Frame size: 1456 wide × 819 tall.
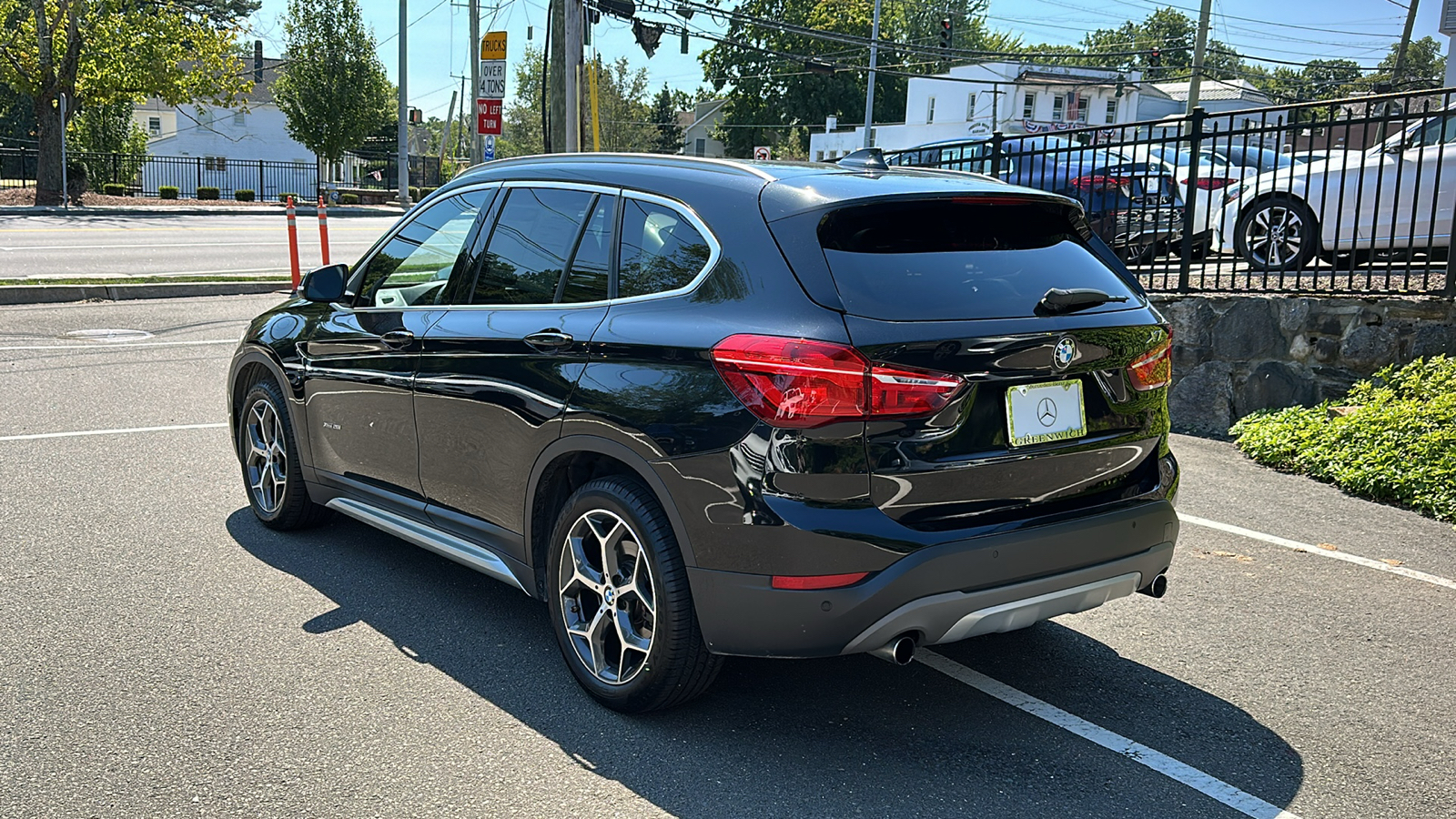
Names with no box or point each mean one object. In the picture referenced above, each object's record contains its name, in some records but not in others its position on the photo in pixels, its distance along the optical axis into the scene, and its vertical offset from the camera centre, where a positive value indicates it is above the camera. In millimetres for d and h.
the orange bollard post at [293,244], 14266 -312
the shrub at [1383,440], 6738 -1094
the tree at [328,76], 41938 +4887
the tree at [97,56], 30547 +3967
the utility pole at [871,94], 47006 +5678
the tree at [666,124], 95312 +8622
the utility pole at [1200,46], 34094 +5779
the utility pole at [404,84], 37594 +4290
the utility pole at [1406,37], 46719 +8432
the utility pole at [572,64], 18656 +2517
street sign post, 18750 +2113
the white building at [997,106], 69625 +8167
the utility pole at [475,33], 39938 +6402
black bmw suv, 3291 -517
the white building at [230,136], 69188 +4637
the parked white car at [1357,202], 8453 +430
